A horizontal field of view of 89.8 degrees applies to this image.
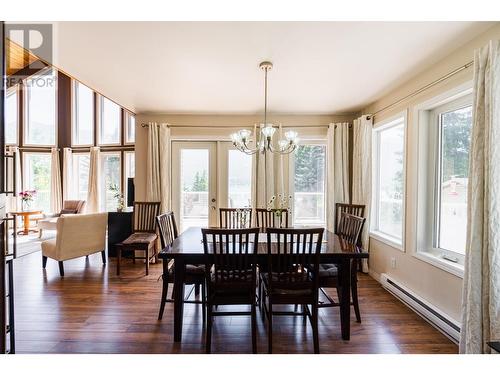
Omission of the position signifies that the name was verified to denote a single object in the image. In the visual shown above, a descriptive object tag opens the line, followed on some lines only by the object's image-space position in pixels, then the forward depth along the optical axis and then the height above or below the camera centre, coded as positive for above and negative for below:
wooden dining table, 2.10 -0.67
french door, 4.45 +0.07
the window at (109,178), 6.82 +0.13
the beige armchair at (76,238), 3.54 -0.84
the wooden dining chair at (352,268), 2.35 -0.84
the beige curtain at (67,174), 6.98 +0.23
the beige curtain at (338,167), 4.11 +0.27
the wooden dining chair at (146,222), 4.11 -0.66
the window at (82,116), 7.05 +1.88
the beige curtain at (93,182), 6.73 +0.01
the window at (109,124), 6.79 +1.61
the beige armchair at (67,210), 5.93 -0.71
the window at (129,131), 6.61 +1.37
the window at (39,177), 7.21 +0.15
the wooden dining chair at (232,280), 2.00 -0.79
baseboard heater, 2.17 -1.24
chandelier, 2.53 +0.48
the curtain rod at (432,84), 2.12 +1.00
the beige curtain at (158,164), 4.21 +0.32
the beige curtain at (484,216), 1.66 -0.22
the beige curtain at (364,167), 3.65 +0.25
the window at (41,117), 7.23 +1.91
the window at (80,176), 7.09 +0.18
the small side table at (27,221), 6.26 -0.98
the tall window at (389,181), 3.23 +0.04
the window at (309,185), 4.41 -0.02
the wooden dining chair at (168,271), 2.36 -0.84
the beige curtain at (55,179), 6.97 +0.09
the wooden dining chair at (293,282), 1.97 -0.80
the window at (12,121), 7.15 +1.78
